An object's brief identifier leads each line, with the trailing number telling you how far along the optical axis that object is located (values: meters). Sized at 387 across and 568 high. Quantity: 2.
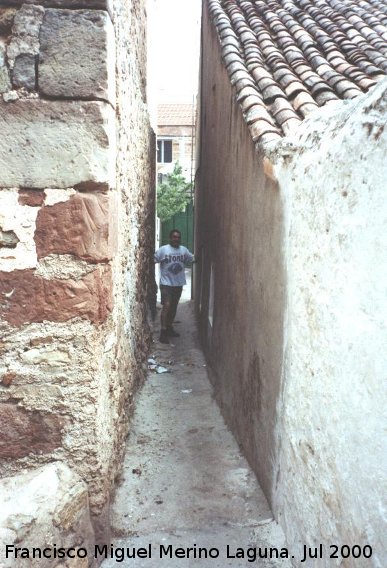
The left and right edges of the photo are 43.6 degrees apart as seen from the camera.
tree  17.78
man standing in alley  7.62
